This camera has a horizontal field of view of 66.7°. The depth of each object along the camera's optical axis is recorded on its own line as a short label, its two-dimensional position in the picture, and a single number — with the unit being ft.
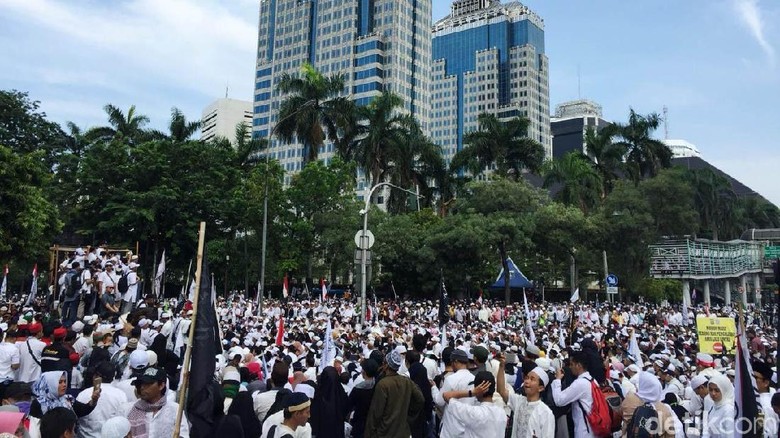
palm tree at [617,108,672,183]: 181.57
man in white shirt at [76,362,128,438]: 17.80
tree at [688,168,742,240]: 222.28
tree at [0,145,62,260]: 86.33
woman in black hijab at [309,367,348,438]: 20.53
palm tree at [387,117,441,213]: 154.92
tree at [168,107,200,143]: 167.43
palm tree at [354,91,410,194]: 151.33
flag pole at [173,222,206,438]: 14.96
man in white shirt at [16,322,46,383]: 26.32
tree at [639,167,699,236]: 142.10
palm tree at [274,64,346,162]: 145.69
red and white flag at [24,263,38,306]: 71.49
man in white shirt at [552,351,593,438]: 19.02
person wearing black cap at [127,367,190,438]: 16.58
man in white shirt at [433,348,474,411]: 20.33
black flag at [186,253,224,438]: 15.79
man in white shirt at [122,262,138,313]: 57.52
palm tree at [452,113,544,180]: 160.97
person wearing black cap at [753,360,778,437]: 20.25
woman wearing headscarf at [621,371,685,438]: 16.70
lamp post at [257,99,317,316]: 80.86
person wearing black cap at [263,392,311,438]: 16.15
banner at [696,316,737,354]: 46.68
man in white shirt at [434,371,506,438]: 18.25
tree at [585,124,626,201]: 178.60
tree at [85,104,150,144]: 166.20
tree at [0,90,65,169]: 145.59
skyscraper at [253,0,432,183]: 347.77
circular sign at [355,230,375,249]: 67.41
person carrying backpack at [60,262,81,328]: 52.80
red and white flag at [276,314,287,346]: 48.35
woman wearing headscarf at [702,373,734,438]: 19.58
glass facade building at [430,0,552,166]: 491.31
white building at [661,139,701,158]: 547.08
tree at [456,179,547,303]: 129.39
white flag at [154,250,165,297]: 73.51
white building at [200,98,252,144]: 457.64
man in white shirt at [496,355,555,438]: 18.47
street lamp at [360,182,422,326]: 66.85
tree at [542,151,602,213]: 167.32
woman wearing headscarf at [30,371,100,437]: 17.60
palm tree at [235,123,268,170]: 167.73
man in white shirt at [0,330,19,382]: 25.03
